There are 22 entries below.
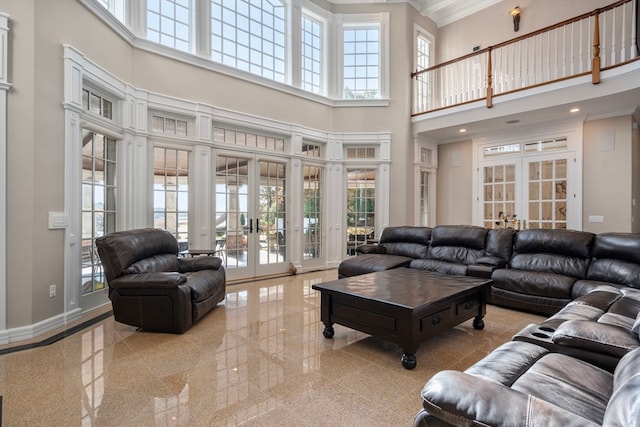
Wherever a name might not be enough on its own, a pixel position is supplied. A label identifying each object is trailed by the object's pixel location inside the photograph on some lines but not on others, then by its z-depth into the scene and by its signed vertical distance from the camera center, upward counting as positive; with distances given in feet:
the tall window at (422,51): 24.09 +11.90
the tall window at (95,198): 12.92 +0.43
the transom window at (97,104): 12.71 +4.24
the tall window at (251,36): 18.11 +10.15
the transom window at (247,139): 18.10 +4.09
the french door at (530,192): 19.93 +1.30
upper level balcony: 15.72 +7.20
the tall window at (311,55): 21.90 +10.47
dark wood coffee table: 8.55 -2.70
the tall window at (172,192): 15.96 +0.86
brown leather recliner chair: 10.62 -2.67
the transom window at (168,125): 15.89 +4.13
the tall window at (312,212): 21.91 -0.12
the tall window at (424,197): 24.89 +1.05
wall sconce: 21.56 +12.68
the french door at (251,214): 18.26 -0.25
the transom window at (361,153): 23.17 +4.04
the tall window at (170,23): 15.89 +9.22
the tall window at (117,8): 14.17 +8.72
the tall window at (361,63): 23.08 +10.35
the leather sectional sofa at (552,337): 3.47 -2.22
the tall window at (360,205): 23.15 +0.38
